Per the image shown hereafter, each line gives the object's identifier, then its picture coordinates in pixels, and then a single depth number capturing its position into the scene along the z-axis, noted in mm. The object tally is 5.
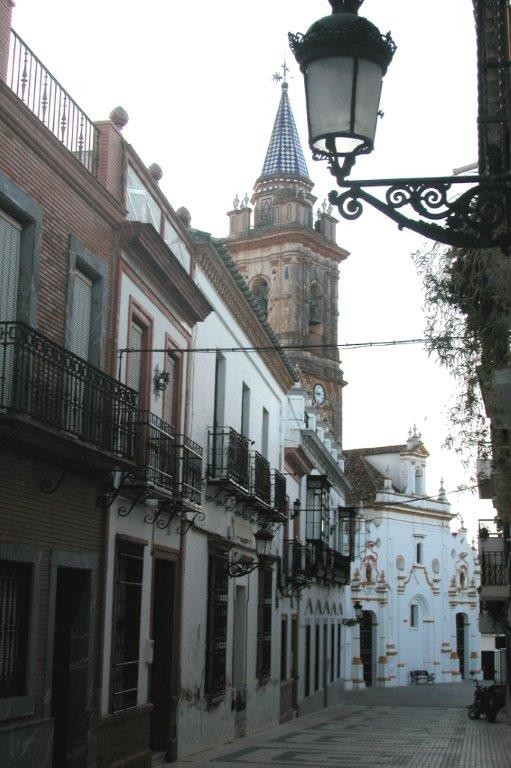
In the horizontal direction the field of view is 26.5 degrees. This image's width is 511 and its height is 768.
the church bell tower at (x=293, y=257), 54875
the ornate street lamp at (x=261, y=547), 18945
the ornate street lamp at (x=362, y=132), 4758
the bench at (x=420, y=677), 53312
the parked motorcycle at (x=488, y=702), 26984
